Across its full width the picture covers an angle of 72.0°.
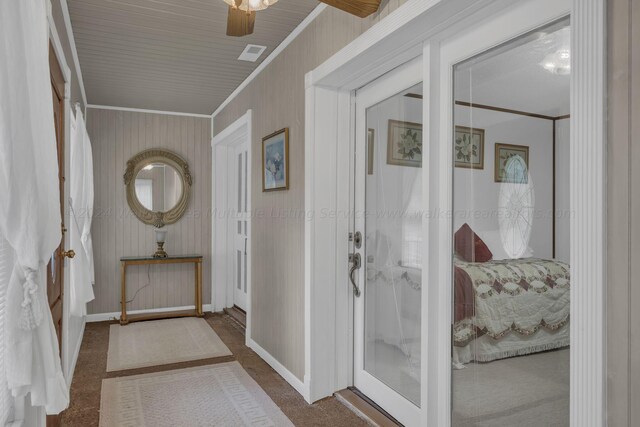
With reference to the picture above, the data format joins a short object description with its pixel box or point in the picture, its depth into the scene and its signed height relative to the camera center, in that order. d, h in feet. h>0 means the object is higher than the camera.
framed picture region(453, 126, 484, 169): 6.25 +0.89
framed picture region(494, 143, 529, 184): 5.48 +0.57
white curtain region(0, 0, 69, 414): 4.01 +0.12
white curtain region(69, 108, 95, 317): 10.89 -0.24
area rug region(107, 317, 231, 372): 12.15 -4.18
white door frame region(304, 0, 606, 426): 4.07 +0.38
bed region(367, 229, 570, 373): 5.11 -1.32
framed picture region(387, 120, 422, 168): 7.73 +1.19
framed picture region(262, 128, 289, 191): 10.78 +1.25
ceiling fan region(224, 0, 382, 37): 6.05 +2.81
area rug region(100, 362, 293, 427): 8.52 -4.09
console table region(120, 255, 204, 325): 16.30 -2.89
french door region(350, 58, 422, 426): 7.80 -0.65
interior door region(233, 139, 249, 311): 17.11 -0.71
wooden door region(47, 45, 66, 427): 7.61 -0.80
